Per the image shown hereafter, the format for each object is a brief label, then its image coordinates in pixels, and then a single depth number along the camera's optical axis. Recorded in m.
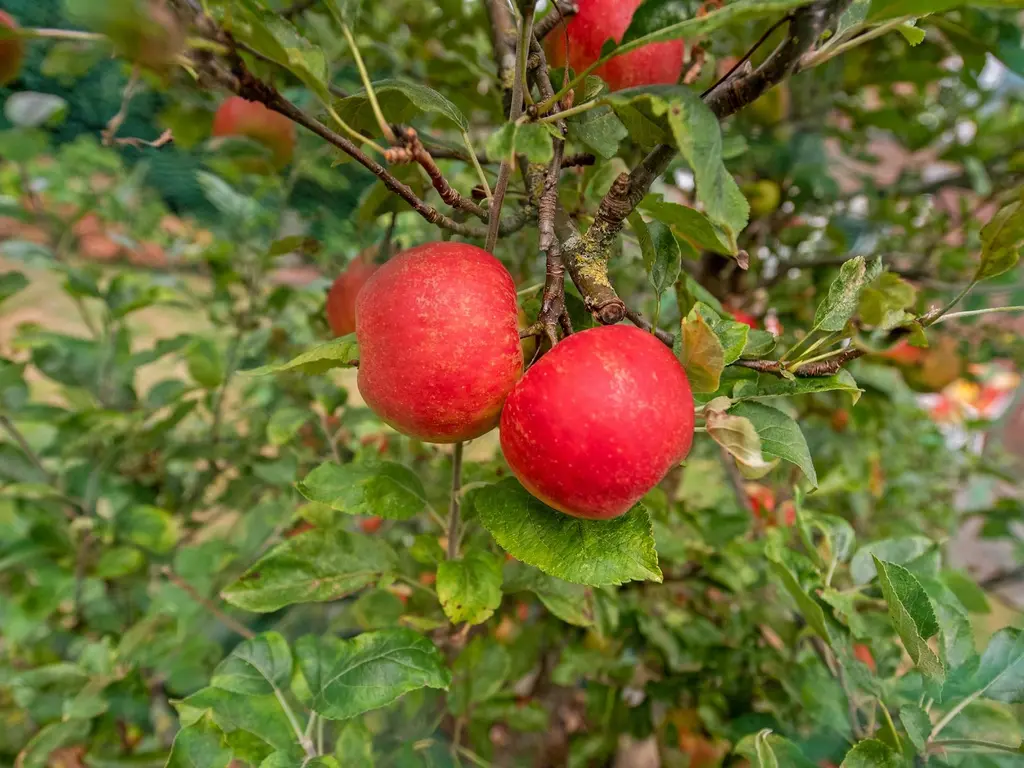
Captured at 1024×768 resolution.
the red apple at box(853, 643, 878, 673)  0.62
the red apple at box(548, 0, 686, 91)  0.42
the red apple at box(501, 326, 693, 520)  0.28
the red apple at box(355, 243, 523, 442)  0.31
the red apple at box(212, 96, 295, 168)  0.65
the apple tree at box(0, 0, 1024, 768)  0.29
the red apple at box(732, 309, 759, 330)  0.65
